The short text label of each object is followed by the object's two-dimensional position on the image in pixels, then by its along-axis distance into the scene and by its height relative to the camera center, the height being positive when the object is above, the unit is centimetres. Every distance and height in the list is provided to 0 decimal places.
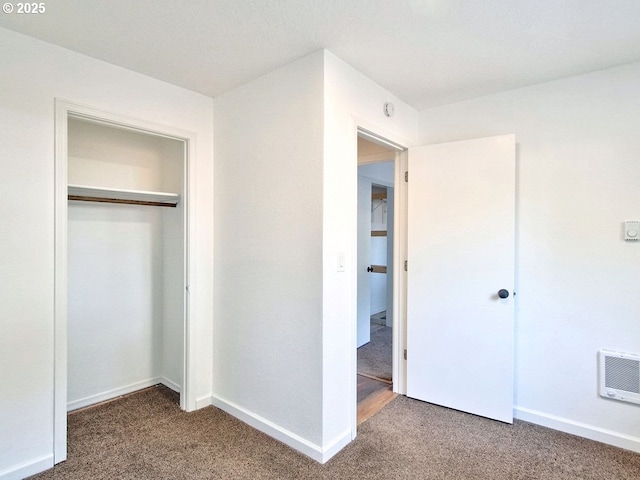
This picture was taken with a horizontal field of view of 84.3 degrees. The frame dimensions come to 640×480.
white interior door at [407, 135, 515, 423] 256 -28
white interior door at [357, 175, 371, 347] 439 -23
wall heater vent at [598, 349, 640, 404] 222 -88
